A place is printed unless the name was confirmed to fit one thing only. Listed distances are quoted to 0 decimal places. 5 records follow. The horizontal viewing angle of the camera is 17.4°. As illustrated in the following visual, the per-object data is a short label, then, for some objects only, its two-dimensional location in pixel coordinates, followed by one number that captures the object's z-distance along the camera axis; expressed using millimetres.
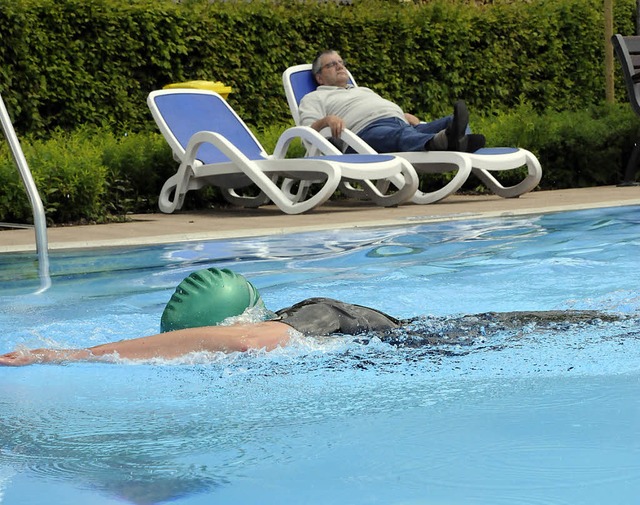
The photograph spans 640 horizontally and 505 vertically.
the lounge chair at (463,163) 17901
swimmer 7031
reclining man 18277
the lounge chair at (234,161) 16715
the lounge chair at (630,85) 20851
